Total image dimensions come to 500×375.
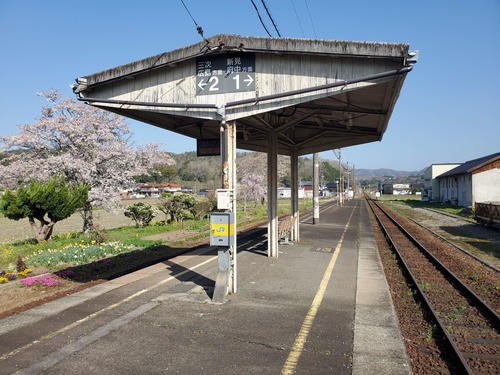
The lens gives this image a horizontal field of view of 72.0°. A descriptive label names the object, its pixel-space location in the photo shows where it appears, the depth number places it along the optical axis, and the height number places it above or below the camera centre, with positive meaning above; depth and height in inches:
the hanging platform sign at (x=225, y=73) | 307.4 +110.2
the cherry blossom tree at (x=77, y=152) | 748.0 +100.6
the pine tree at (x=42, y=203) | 540.1 -11.7
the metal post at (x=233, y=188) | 296.2 +5.7
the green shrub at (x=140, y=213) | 850.1 -43.2
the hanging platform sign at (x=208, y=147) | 346.1 +49.9
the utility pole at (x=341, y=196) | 2016.9 -12.0
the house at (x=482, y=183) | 1322.6 +45.0
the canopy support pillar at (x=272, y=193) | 442.6 +2.4
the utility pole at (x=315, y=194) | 922.7 +1.8
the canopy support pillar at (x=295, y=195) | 564.1 -0.4
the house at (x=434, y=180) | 2359.7 +97.6
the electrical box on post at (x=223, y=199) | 280.7 -3.2
